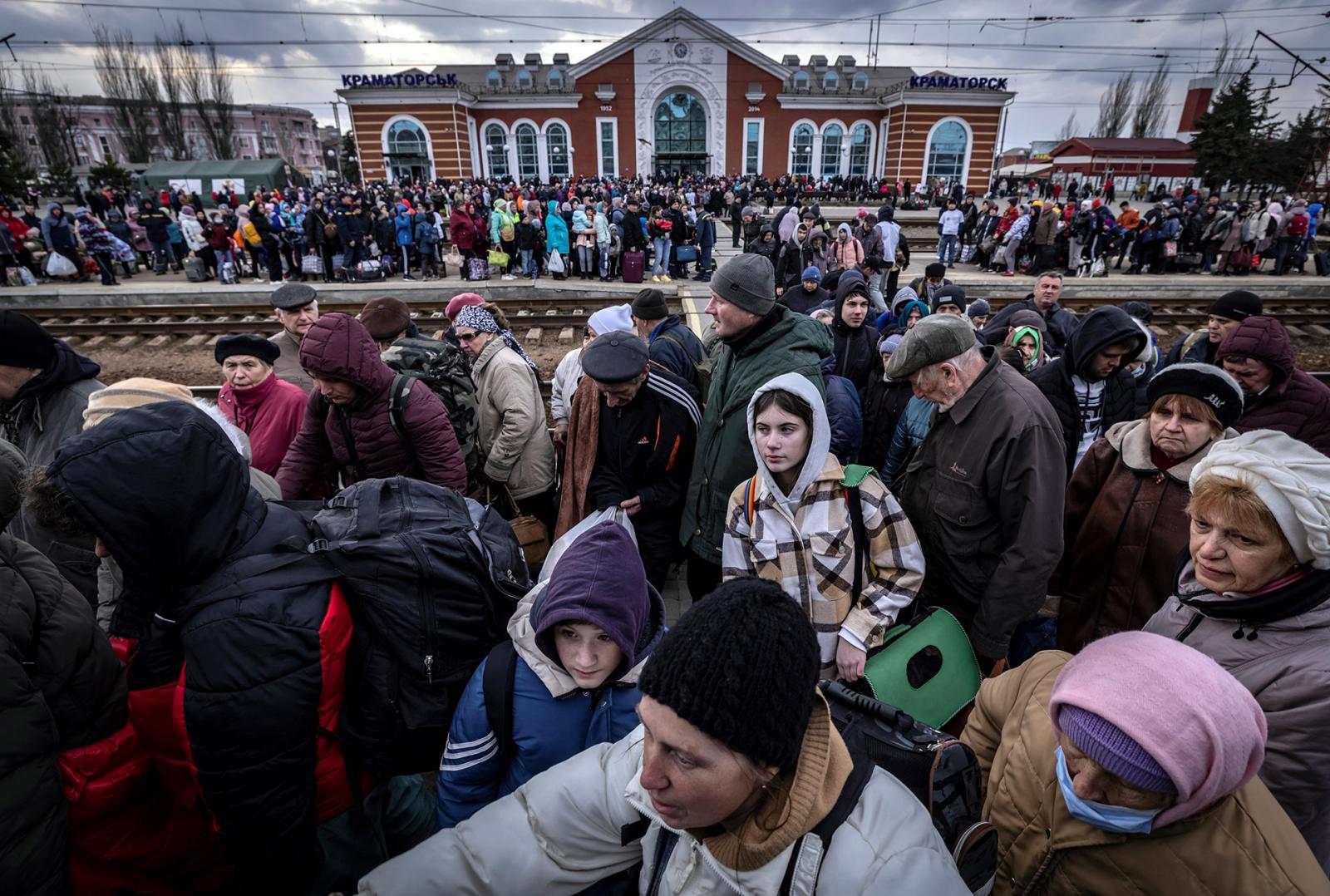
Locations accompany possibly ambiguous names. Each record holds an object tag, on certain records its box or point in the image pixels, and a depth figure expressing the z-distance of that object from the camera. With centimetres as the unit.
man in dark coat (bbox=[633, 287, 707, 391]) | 409
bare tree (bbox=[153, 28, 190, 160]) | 4647
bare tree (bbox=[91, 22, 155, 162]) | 4631
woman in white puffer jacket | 114
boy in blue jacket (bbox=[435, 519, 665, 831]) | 184
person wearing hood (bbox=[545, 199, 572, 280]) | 1373
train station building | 3775
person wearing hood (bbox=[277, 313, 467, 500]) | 292
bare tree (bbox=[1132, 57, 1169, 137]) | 6019
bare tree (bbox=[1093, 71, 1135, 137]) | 6238
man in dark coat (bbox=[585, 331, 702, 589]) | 331
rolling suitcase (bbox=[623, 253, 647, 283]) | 1379
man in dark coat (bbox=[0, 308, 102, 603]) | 284
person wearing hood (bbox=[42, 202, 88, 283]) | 1327
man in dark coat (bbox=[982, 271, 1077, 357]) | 552
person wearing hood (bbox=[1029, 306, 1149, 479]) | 361
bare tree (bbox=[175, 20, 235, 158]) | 4731
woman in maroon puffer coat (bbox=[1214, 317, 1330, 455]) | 333
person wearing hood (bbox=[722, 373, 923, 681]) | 239
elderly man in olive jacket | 249
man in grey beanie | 304
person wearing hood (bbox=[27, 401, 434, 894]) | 148
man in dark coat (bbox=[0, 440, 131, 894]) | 151
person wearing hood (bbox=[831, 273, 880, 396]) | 509
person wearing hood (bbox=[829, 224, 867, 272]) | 876
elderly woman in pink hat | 121
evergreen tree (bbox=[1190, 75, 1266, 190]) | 3291
